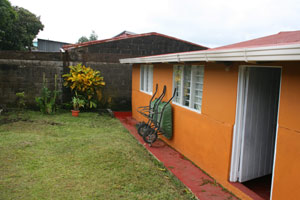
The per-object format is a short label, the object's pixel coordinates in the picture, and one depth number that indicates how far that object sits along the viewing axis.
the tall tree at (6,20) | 15.95
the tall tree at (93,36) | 53.84
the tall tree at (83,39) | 51.08
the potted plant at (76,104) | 9.62
